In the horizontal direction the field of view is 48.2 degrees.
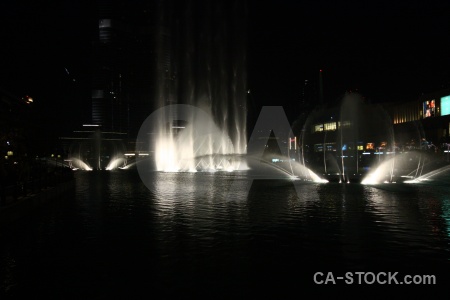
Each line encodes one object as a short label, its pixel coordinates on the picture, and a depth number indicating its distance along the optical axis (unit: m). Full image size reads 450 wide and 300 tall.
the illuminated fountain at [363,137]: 67.75
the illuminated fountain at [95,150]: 91.01
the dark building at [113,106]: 167.75
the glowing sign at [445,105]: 88.50
